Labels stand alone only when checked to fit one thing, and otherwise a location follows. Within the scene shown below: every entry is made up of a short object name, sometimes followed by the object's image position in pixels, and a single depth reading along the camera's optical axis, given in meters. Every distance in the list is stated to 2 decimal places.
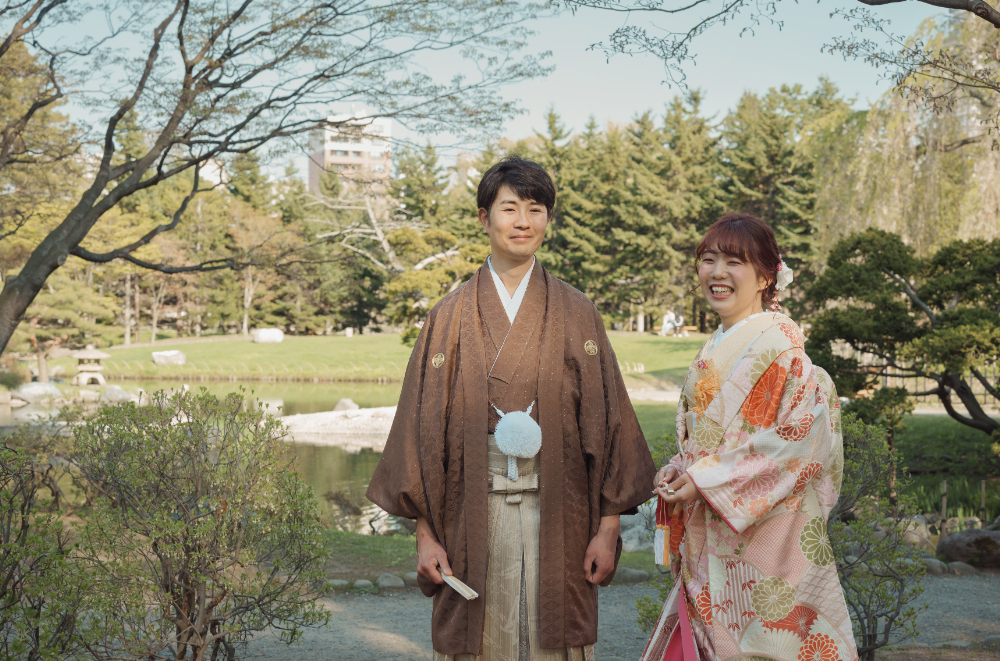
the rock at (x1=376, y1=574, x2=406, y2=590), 5.27
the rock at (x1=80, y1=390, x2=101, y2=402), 16.05
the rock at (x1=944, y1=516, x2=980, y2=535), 6.55
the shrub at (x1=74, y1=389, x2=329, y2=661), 2.92
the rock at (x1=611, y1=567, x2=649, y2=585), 5.64
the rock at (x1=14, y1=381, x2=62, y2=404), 15.26
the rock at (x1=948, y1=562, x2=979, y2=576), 5.78
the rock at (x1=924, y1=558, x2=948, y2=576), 5.70
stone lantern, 19.12
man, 2.14
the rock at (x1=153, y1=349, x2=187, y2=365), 23.80
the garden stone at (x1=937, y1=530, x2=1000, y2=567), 5.87
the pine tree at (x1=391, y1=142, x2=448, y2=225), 25.23
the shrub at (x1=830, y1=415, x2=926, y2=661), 3.38
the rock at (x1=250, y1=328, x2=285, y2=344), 28.11
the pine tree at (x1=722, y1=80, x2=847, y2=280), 24.95
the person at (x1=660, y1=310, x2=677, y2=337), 27.84
